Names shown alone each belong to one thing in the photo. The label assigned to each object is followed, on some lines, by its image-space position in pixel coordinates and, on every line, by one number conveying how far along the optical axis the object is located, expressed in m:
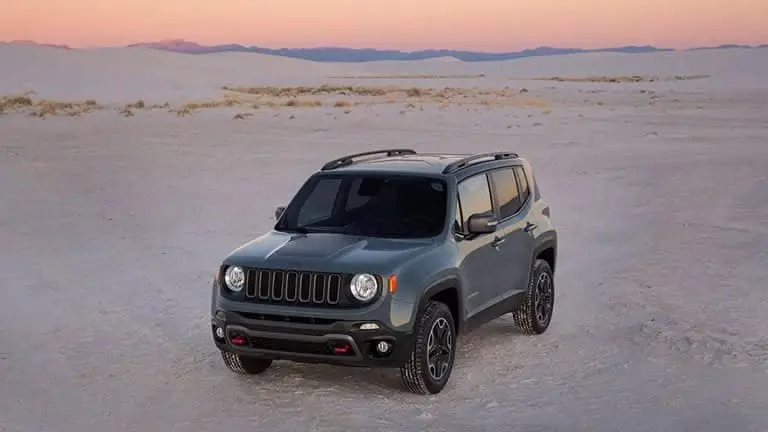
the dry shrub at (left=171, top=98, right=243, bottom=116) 51.89
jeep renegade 7.60
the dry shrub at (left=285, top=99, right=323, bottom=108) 54.84
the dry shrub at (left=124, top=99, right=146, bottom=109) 55.76
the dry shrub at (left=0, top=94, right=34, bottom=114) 49.59
